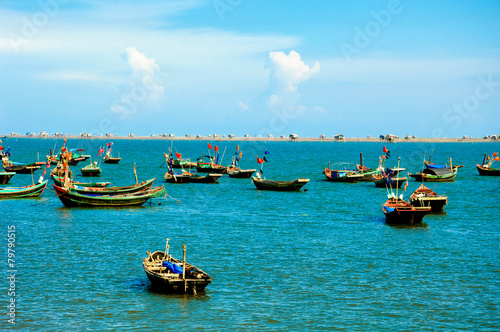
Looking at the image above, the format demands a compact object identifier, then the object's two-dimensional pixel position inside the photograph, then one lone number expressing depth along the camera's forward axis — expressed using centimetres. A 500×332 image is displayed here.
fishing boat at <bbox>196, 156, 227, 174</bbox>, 10461
